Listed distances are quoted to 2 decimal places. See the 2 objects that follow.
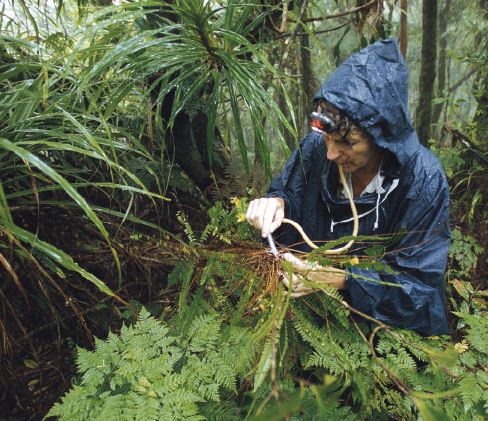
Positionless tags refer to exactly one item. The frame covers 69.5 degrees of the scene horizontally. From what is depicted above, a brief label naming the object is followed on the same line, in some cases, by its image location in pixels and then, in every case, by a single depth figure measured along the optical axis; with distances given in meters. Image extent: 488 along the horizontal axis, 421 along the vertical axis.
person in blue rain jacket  1.53
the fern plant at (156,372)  1.19
